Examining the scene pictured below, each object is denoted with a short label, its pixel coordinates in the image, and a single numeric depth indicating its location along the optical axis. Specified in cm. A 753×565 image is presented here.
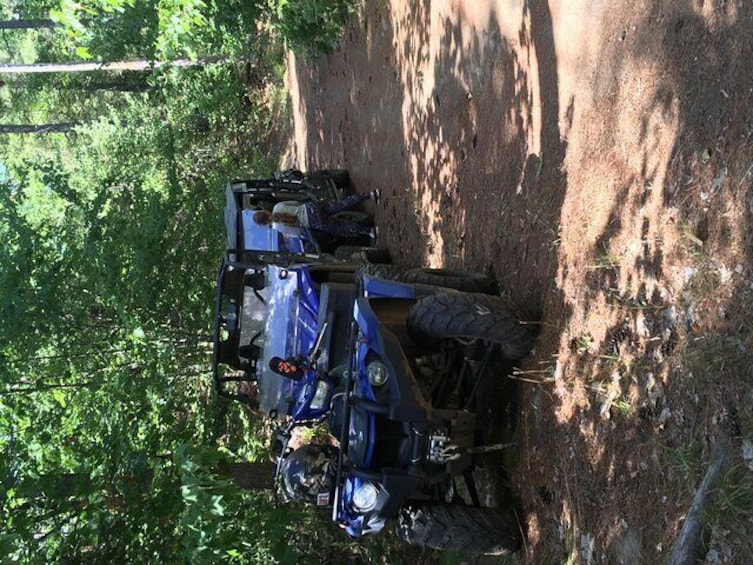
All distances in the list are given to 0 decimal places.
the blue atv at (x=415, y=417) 521
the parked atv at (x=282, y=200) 948
